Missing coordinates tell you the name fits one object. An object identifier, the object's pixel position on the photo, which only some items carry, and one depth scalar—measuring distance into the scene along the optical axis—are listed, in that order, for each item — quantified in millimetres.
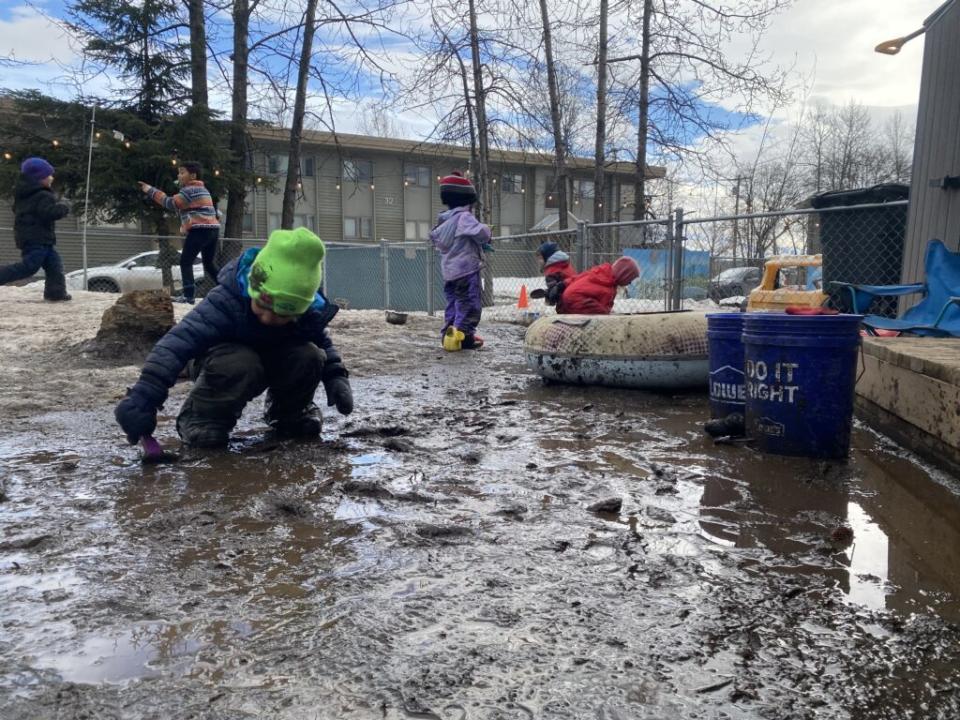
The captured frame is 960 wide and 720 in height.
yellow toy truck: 7102
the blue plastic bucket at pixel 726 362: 4328
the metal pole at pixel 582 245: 10289
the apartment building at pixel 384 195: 32906
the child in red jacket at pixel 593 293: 7203
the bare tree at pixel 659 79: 15844
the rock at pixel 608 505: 2863
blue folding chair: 5703
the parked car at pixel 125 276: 16188
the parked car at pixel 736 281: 13341
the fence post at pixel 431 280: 12786
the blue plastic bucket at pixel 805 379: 3584
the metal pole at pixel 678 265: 8711
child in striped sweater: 9406
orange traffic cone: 13859
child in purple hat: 9594
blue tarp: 10992
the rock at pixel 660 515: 2791
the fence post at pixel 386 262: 14078
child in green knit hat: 3510
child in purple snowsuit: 8133
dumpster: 7773
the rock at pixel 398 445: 3916
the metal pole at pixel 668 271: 8891
